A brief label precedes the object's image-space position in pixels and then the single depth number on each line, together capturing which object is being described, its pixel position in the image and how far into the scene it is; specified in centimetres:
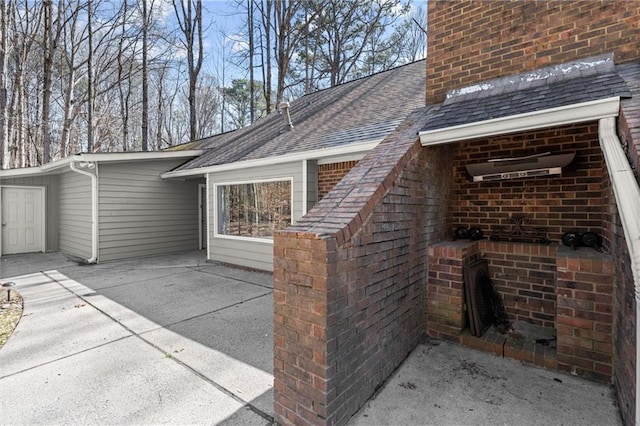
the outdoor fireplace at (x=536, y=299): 268
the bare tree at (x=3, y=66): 1132
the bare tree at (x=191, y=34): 1644
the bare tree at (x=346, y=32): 1428
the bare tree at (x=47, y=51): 1175
